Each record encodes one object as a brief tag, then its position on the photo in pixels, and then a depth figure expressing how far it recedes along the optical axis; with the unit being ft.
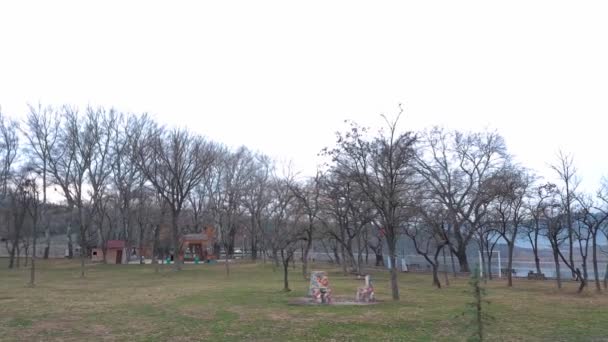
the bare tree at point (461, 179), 136.67
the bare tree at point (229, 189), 194.90
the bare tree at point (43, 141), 165.78
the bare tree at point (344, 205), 113.70
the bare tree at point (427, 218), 102.51
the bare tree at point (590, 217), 85.20
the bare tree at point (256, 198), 187.01
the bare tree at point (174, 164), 139.33
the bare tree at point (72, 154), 166.09
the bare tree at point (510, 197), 108.88
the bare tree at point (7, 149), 166.40
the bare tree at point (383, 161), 67.82
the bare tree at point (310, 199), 127.90
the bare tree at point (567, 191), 82.53
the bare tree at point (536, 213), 102.44
